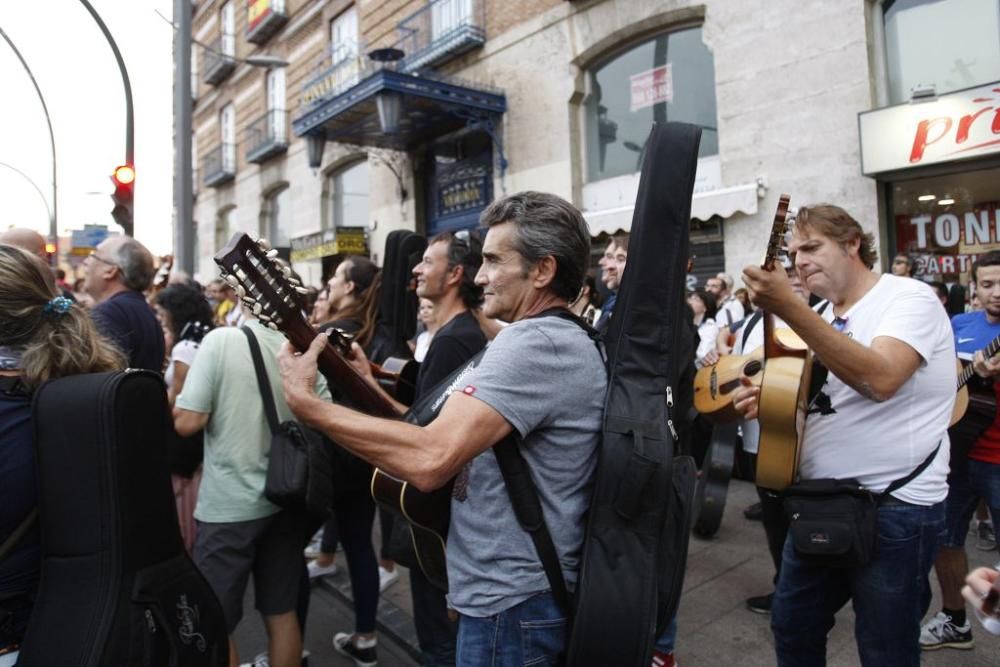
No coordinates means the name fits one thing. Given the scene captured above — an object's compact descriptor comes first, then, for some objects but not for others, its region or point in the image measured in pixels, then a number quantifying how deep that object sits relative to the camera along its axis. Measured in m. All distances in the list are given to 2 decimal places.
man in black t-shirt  2.54
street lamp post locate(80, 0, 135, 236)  8.19
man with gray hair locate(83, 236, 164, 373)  3.47
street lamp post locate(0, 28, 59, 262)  10.69
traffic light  8.02
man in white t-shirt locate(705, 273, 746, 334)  7.17
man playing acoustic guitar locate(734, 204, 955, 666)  1.99
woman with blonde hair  1.56
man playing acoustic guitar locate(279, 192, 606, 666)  1.45
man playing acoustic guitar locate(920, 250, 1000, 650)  3.24
